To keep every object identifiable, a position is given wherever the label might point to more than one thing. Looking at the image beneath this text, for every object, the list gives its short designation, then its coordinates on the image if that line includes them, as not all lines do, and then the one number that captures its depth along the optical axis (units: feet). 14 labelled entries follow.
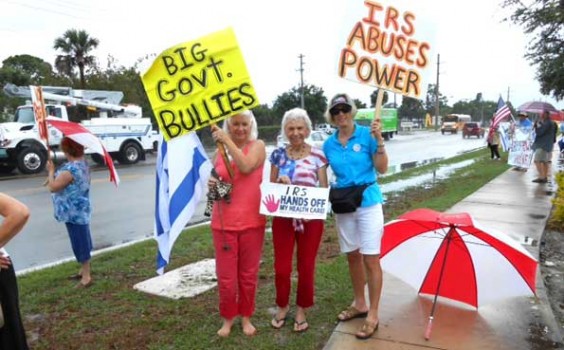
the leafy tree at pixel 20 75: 99.45
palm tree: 121.19
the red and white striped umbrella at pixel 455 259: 11.39
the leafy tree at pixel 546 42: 41.51
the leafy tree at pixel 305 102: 158.81
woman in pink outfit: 11.65
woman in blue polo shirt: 11.68
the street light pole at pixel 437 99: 247.54
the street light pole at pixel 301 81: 150.30
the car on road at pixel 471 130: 160.45
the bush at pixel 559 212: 23.13
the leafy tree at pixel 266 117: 154.69
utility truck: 56.54
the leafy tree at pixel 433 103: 343.26
